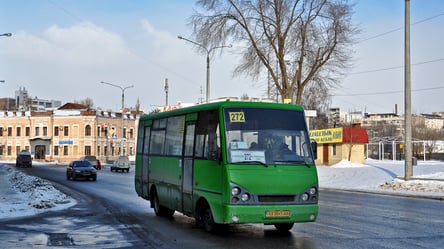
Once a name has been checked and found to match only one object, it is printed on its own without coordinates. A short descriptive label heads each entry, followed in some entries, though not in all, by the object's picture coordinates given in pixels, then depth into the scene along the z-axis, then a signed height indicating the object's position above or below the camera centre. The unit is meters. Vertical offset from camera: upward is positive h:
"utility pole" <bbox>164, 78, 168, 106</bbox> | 68.21 +5.67
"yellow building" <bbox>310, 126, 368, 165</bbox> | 54.53 -0.14
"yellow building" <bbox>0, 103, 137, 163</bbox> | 98.88 +0.62
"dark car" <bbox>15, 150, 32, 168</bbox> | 69.12 -2.74
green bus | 11.23 -0.54
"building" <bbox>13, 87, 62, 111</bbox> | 157.75 +11.35
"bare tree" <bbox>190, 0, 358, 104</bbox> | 48.59 +8.81
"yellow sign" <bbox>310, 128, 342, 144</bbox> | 55.12 +0.53
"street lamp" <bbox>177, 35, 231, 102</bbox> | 40.94 +6.18
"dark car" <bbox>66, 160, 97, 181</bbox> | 39.22 -2.25
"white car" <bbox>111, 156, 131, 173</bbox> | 59.16 -2.73
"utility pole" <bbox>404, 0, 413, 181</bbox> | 29.16 +2.13
